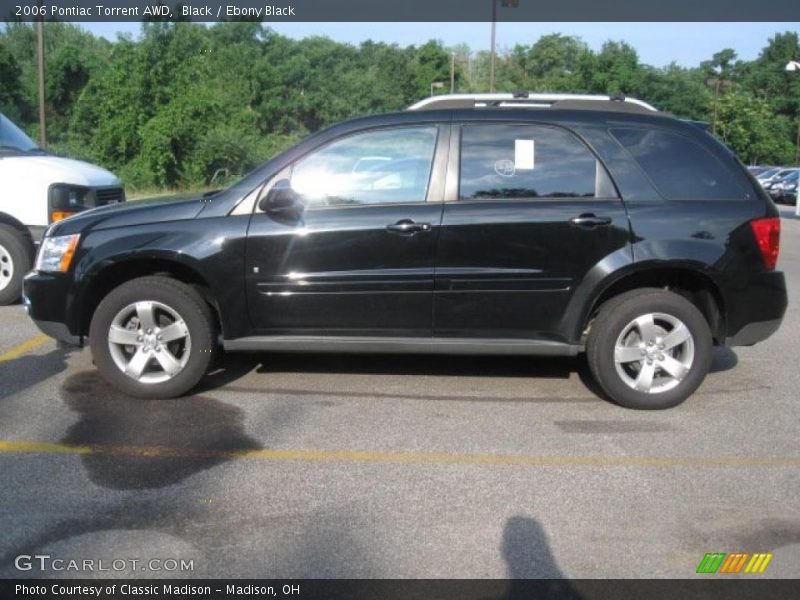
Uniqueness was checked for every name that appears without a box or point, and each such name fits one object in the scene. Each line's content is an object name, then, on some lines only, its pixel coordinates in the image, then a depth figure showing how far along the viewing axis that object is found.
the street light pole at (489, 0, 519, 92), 31.23
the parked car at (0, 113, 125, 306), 8.46
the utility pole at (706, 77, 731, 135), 60.90
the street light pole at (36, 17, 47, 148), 25.04
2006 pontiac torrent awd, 5.48
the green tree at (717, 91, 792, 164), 63.84
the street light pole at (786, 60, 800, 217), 28.50
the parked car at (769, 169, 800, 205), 39.47
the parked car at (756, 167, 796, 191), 41.18
